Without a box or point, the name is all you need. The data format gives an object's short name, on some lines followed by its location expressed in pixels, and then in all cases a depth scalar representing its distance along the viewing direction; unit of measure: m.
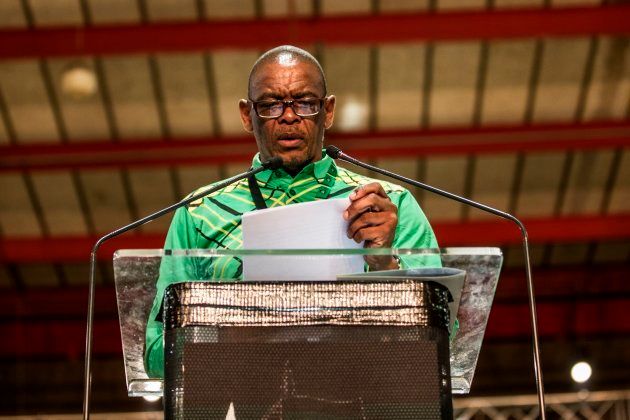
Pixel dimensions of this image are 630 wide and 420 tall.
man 4.10
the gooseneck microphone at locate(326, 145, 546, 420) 3.66
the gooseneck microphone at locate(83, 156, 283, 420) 3.62
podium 3.46
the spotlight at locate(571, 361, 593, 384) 15.81
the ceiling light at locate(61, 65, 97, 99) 14.04
